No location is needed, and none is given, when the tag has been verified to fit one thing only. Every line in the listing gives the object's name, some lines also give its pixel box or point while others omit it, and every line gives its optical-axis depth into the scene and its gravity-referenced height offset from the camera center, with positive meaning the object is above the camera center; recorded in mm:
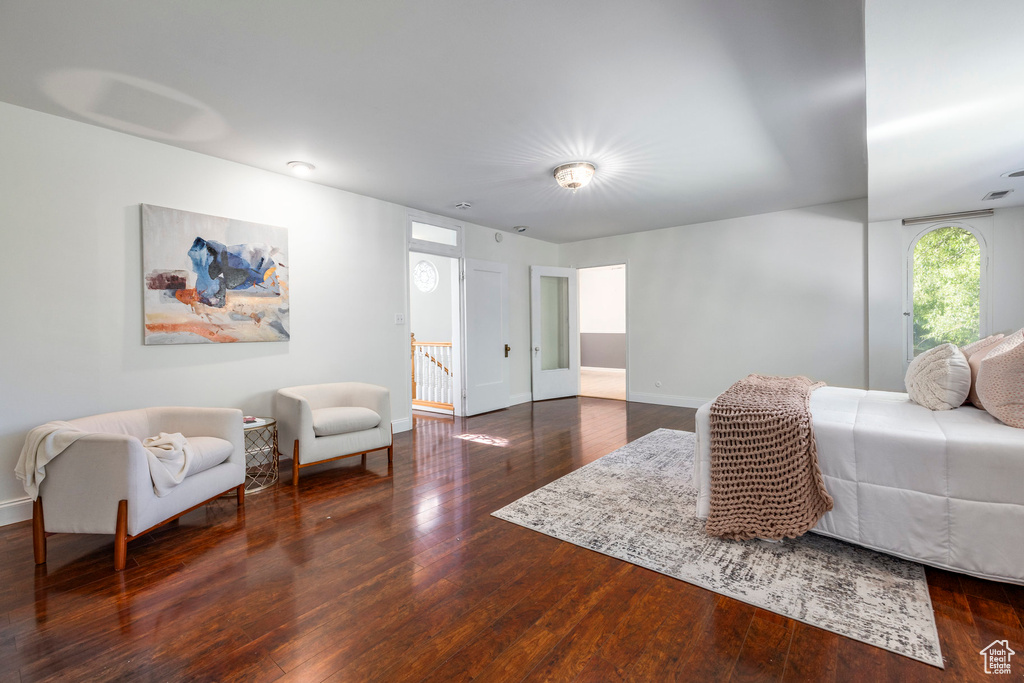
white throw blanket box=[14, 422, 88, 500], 2170 -528
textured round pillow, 2330 -230
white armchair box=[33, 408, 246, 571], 2184 -751
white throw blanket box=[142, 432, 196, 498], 2316 -643
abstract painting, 3201 +495
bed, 1797 -650
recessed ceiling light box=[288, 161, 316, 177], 3654 +1469
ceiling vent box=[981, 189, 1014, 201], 3881 +1279
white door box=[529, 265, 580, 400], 6812 +83
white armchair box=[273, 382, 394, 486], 3350 -631
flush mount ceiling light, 3699 +1413
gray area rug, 1691 -1070
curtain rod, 4492 +1264
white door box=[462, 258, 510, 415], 5793 +75
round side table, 3346 -917
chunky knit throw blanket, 2150 -674
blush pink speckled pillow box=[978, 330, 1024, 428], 1978 -212
